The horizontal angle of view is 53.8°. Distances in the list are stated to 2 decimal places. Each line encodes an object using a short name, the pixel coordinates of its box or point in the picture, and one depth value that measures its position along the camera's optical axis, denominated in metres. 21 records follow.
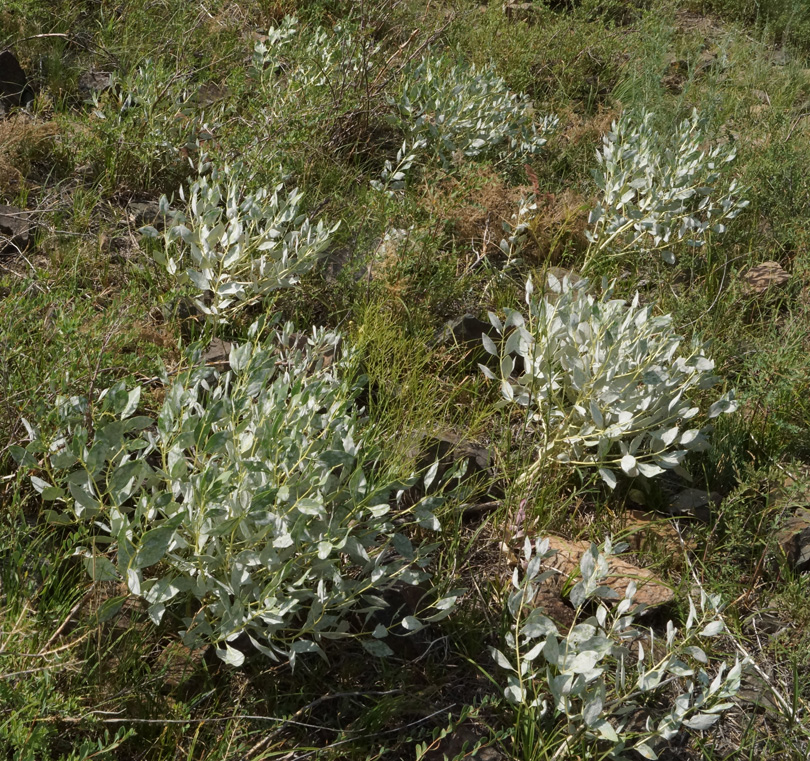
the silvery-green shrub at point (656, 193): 4.03
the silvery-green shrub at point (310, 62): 4.53
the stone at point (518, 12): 6.60
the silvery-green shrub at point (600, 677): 2.16
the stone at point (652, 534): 2.93
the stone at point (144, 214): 3.79
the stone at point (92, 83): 4.46
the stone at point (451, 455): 2.87
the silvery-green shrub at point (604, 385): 2.88
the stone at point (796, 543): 2.90
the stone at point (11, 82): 4.14
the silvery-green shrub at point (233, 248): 3.20
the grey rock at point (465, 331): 3.55
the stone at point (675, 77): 6.30
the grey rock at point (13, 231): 3.37
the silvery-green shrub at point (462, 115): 4.55
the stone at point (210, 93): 4.59
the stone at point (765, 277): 4.09
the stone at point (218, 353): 3.15
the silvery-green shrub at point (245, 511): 2.05
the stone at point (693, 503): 3.10
